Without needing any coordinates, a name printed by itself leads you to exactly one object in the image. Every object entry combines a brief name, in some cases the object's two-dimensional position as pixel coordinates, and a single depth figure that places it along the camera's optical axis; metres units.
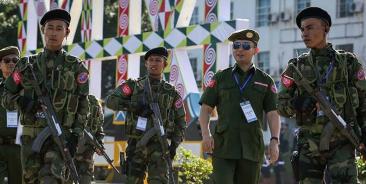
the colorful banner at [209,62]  14.73
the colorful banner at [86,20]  19.15
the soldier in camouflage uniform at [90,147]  11.33
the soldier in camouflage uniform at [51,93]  7.30
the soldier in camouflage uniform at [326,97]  6.47
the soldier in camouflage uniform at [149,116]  9.02
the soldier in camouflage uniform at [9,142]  9.70
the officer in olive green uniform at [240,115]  7.54
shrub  12.34
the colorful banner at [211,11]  14.85
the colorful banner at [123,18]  17.69
